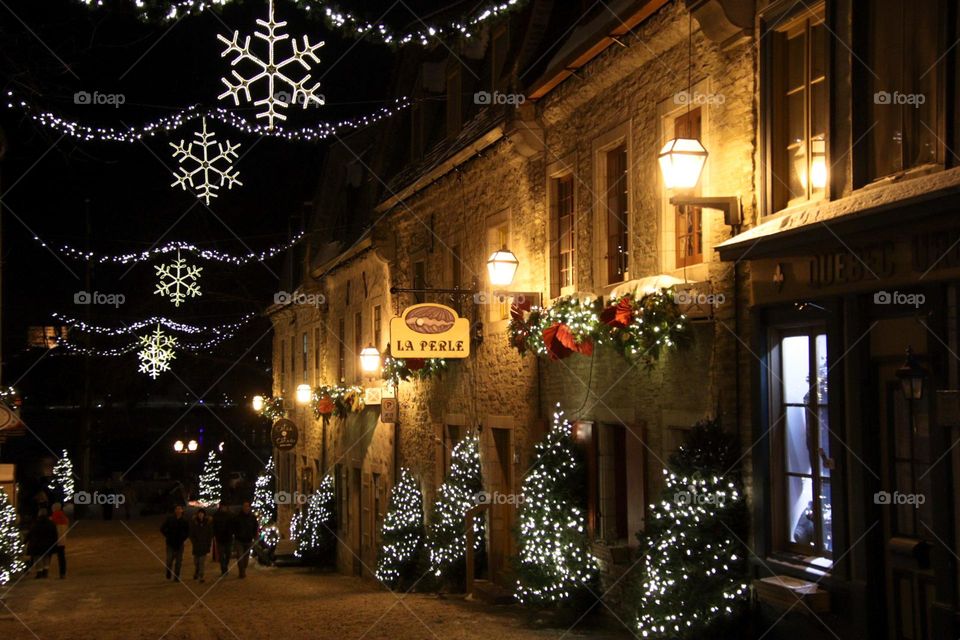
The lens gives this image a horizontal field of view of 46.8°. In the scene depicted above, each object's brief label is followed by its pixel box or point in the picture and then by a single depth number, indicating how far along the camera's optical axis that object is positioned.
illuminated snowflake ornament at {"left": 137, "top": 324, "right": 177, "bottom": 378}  27.01
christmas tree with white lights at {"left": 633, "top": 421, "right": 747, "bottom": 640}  9.27
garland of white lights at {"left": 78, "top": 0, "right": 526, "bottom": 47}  8.97
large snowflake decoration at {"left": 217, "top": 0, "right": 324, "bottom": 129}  9.43
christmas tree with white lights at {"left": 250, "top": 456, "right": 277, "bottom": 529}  35.06
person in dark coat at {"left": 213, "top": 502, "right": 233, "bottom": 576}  22.25
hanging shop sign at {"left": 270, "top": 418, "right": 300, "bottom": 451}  27.70
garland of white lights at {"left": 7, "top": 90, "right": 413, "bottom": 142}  9.95
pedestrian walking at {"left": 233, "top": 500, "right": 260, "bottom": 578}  21.75
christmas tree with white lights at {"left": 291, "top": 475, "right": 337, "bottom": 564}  26.86
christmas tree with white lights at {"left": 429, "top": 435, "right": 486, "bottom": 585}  16.33
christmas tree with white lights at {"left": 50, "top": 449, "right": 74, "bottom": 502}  41.22
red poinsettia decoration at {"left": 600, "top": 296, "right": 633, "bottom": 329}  10.66
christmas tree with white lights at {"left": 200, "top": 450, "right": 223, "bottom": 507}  47.50
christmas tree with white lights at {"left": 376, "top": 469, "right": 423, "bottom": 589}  18.80
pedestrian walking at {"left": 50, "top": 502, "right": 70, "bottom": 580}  21.11
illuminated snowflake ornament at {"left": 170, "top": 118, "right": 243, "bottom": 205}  11.65
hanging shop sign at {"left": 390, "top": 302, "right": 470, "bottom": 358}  15.42
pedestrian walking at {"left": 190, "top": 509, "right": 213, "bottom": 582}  21.38
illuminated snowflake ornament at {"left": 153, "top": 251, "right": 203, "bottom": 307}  30.40
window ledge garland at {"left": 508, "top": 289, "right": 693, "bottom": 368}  10.21
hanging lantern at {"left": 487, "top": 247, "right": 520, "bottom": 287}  13.90
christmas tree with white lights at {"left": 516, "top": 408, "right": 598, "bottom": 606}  12.48
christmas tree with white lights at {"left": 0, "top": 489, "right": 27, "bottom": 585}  17.42
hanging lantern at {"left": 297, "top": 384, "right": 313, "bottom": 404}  27.23
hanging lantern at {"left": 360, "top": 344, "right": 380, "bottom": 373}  20.86
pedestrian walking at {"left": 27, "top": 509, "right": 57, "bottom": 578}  20.17
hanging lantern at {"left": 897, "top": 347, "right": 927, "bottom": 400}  7.49
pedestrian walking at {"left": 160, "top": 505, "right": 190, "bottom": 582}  21.59
